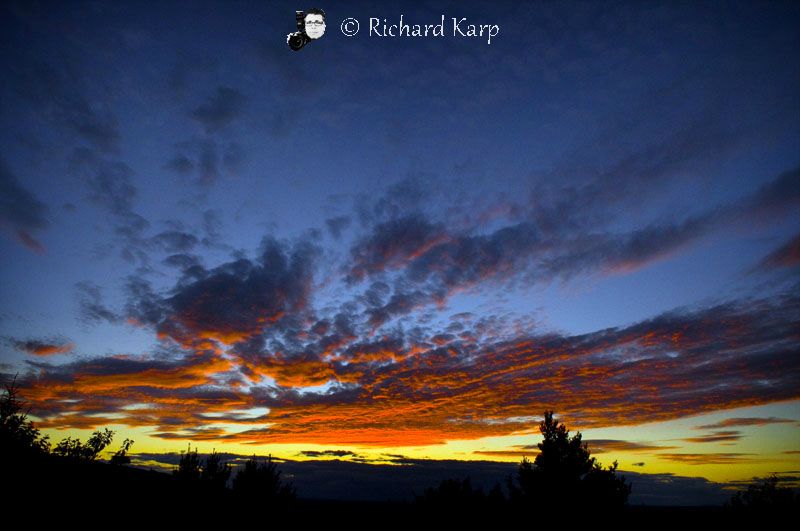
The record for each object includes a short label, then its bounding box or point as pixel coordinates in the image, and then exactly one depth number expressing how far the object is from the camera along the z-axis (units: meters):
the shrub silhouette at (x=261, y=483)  24.61
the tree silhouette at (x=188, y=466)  26.85
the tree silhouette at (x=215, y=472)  25.66
